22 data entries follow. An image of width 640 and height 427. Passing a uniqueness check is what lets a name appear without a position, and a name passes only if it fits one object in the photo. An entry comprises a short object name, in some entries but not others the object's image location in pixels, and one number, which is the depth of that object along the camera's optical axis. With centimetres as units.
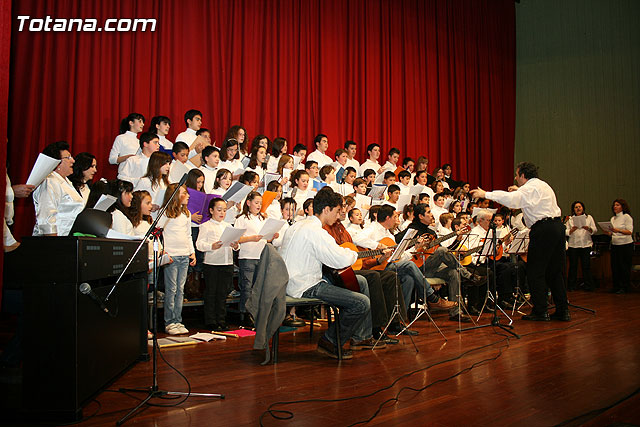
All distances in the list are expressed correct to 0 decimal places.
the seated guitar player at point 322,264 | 399
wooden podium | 246
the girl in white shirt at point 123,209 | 457
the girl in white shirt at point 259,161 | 657
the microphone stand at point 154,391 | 270
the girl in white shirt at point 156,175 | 531
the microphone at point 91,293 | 248
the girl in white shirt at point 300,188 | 652
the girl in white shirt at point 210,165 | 612
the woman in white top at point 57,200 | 432
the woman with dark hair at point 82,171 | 501
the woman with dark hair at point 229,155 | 654
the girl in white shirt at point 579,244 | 996
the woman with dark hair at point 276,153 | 722
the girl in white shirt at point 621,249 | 942
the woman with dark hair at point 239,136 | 686
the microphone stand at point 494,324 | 512
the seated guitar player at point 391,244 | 527
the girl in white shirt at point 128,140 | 620
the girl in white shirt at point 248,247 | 559
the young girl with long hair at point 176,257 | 502
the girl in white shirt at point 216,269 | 532
